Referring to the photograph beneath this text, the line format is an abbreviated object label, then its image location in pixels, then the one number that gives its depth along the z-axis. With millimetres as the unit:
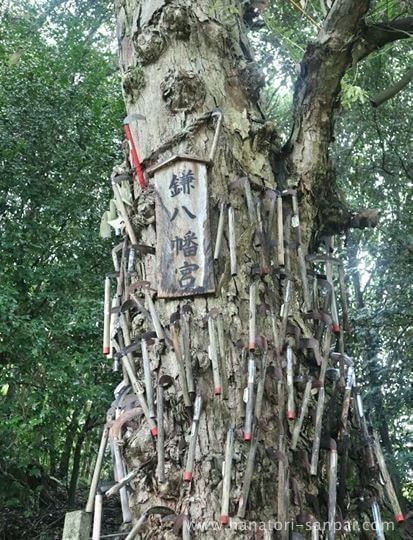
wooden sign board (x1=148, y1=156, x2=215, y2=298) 1662
